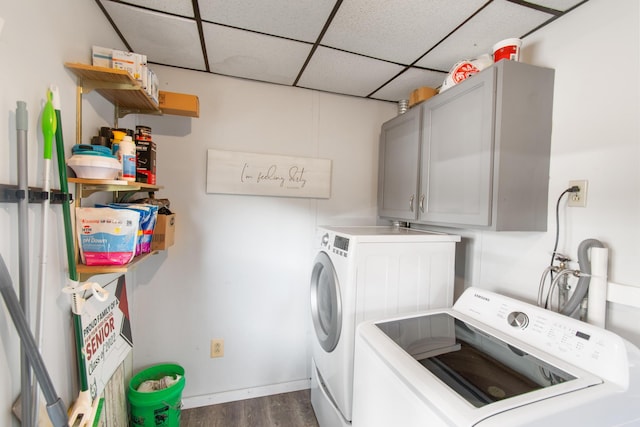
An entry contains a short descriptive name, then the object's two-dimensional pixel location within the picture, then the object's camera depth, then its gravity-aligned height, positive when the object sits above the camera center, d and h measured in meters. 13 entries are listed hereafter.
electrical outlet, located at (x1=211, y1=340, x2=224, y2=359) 1.93 -1.03
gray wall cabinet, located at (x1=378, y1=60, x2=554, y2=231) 1.20 +0.28
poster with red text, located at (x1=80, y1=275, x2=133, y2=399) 1.17 -0.67
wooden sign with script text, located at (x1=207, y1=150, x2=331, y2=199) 1.88 +0.20
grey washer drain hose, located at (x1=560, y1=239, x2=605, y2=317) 1.08 -0.26
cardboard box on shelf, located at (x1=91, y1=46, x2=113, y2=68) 1.21 +0.62
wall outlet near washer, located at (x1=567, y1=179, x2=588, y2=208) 1.14 +0.07
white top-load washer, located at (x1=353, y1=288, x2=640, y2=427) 0.69 -0.50
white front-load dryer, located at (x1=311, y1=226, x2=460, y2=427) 1.38 -0.42
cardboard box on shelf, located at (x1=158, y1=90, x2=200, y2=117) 1.61 +0.58
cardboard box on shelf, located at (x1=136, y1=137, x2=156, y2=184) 1.41 +0.20
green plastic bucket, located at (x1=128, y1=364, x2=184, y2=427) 1.53 -1.17
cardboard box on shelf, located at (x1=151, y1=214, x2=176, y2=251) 1.49 -0.19
